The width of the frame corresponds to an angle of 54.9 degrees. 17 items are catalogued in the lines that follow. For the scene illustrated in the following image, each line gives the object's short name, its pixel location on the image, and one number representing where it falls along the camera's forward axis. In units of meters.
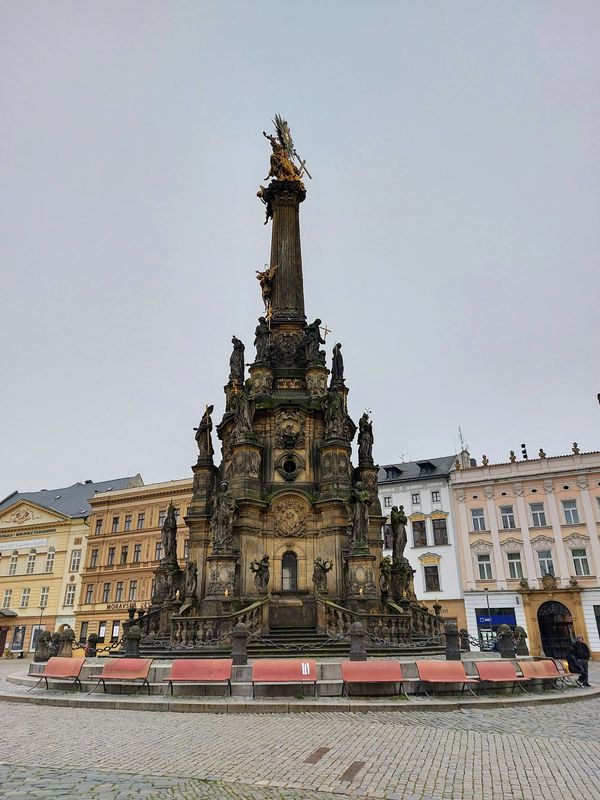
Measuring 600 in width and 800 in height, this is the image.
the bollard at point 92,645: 23.21
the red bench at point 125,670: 12.89
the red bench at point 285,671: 12.13
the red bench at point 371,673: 12.19
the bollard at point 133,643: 15.56
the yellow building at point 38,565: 48.28
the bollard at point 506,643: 15.38
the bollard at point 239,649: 13.20
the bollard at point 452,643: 14.59
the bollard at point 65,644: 18.05
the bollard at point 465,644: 21.32
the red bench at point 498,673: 12.80
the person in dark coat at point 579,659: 15.39
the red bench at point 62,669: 13.77
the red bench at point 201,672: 12.30
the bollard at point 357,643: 13.71
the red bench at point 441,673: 12.42
